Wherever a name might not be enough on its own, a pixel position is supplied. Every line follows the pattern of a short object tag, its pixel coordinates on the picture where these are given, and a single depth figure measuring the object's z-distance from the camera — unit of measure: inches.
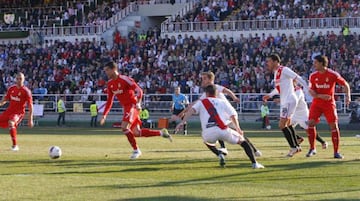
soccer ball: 753.6
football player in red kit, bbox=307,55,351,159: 739.4
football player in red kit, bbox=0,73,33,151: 902.4
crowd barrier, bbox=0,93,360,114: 1675.7
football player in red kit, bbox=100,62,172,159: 773.9
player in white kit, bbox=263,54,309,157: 754.8
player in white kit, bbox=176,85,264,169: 637.3
